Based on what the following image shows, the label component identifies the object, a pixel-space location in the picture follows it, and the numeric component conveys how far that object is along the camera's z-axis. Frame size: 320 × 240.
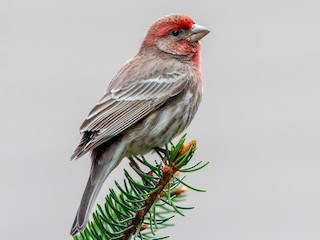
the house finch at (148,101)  6.09
